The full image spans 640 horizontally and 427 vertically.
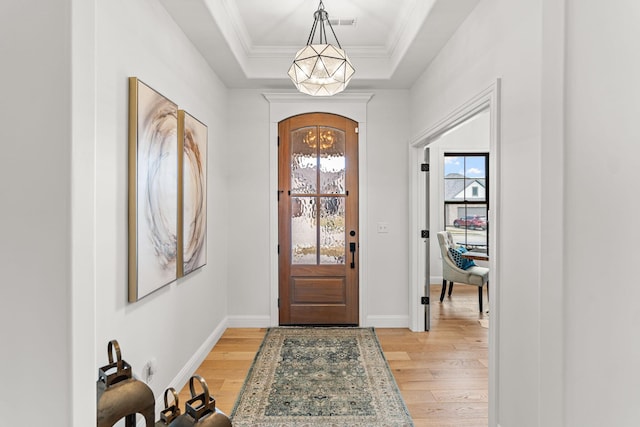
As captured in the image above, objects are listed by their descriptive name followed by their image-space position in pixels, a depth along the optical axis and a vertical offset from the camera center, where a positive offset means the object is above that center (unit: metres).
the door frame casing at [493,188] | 1.93 +0.14
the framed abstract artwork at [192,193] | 2.47 +0.14
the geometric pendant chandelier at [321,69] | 2.35 +1.00
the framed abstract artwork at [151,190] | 1.82 +0.13
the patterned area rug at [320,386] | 2.18 -1.28
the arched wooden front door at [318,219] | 3.87 -0.08
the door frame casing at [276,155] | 3.85 +0.63
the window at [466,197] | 6.05 +0.27
